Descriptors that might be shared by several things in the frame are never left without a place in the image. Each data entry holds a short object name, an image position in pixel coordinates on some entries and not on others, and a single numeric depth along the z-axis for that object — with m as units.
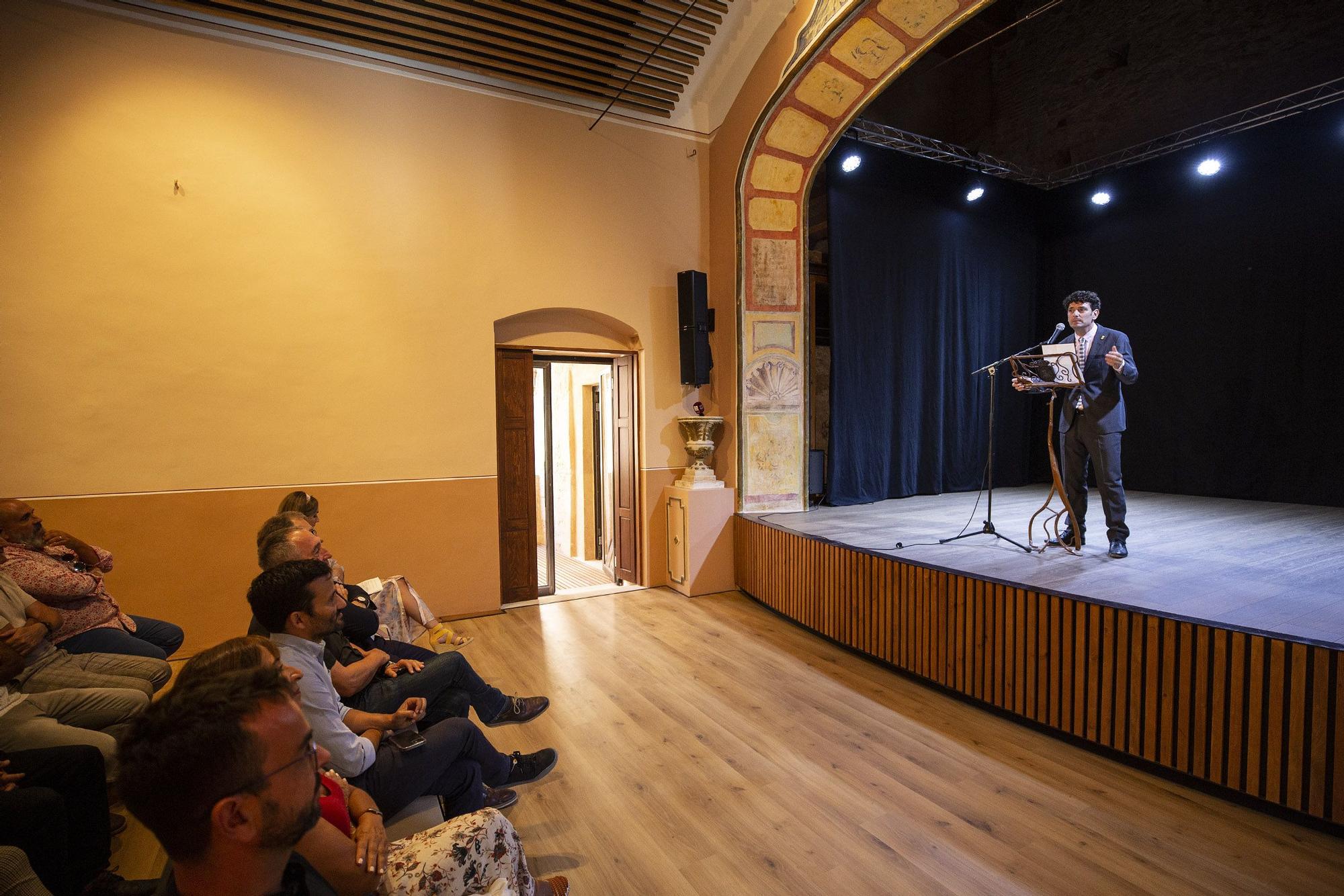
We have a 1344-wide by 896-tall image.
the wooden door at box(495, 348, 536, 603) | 5.17
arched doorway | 5.18
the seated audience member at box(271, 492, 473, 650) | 3.05
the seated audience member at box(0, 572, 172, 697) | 2.28
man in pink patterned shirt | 2.54
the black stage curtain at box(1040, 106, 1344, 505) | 5.89
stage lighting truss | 5.76
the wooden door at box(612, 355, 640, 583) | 5.63
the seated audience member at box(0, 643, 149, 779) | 1.97
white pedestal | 5.27
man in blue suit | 3.71
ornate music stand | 3.68
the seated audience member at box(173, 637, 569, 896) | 1.25
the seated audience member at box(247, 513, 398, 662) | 2.25
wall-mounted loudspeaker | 5.39
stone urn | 5.31
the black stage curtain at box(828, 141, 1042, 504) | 6.52
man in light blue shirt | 1.67
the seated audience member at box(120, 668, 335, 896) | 0.89
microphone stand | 4.26
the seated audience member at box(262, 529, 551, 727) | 2.19
